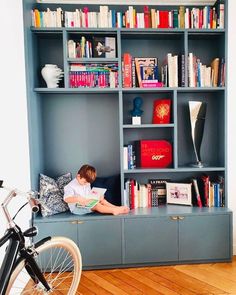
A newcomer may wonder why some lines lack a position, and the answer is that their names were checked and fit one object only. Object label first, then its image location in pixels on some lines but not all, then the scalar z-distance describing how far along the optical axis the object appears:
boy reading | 2.70
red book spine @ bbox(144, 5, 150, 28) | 2.77
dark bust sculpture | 2.90
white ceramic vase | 2.74
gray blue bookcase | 2.67
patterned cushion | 2.72
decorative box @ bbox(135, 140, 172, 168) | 2.92
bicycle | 1.38
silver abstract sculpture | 2.87
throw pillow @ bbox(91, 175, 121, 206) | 2.92
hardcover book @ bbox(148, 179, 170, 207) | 3.04
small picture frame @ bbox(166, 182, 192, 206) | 2.94
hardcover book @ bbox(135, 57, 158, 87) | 2.92
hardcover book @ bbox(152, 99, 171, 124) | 2.90
